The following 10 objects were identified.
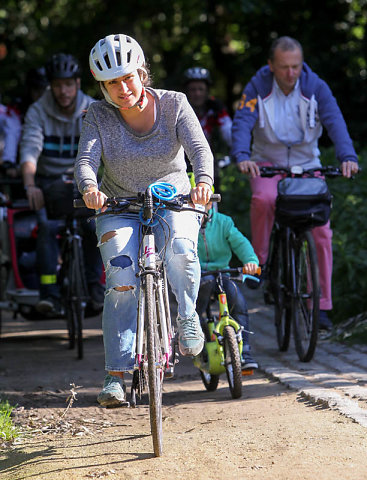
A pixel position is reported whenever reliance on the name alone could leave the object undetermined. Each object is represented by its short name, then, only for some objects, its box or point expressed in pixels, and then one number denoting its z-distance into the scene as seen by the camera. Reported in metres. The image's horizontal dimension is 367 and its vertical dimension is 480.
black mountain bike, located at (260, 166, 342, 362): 13.31
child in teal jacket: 12.12
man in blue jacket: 14.14
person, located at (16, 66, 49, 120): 18.20
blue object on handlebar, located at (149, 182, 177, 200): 9.30
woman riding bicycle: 9.48
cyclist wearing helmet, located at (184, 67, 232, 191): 18.78
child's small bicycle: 11.54
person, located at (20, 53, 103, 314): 15.67
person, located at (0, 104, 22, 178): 16.70
